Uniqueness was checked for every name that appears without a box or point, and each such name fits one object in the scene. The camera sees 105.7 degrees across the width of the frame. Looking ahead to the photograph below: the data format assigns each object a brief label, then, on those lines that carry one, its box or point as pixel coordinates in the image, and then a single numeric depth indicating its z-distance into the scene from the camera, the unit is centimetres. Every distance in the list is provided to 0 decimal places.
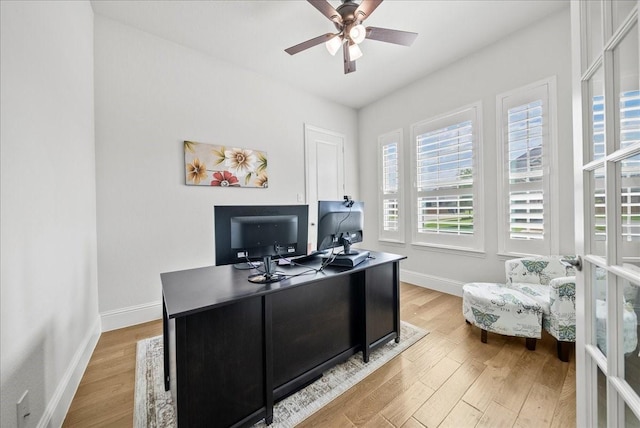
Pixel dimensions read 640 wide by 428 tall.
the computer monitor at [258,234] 144
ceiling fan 185
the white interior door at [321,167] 390
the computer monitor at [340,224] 178
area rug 137
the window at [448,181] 297
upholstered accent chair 177
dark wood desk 114
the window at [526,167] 244
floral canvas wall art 282
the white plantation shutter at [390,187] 382
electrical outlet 101
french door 74
